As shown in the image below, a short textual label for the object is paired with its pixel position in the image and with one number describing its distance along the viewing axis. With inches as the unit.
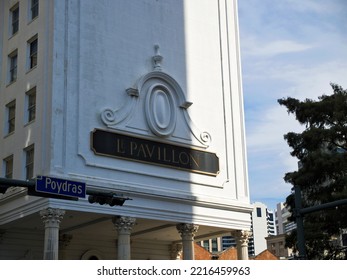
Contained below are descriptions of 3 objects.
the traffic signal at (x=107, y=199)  927.7
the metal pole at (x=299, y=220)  995.3
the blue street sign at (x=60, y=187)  861.2
